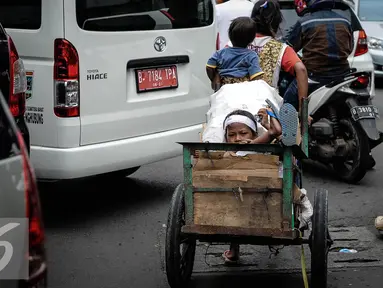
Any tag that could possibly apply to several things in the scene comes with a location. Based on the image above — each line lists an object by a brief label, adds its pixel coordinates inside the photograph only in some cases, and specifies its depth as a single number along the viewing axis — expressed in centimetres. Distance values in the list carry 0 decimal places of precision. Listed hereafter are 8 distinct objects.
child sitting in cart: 460
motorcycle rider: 757
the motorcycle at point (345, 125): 740
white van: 594
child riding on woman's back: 526
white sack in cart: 485
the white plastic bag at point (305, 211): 467
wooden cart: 441
